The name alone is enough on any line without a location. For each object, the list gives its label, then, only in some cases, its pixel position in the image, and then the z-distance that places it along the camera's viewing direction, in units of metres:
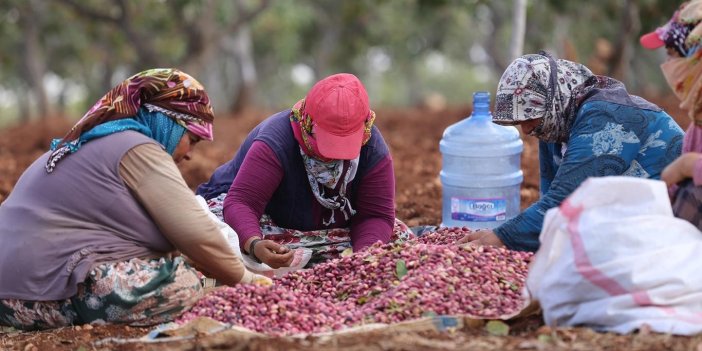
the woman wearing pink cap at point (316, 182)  9.42
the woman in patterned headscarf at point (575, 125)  8.94
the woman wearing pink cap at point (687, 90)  7.65
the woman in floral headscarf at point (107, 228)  8.04
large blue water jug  12.69
